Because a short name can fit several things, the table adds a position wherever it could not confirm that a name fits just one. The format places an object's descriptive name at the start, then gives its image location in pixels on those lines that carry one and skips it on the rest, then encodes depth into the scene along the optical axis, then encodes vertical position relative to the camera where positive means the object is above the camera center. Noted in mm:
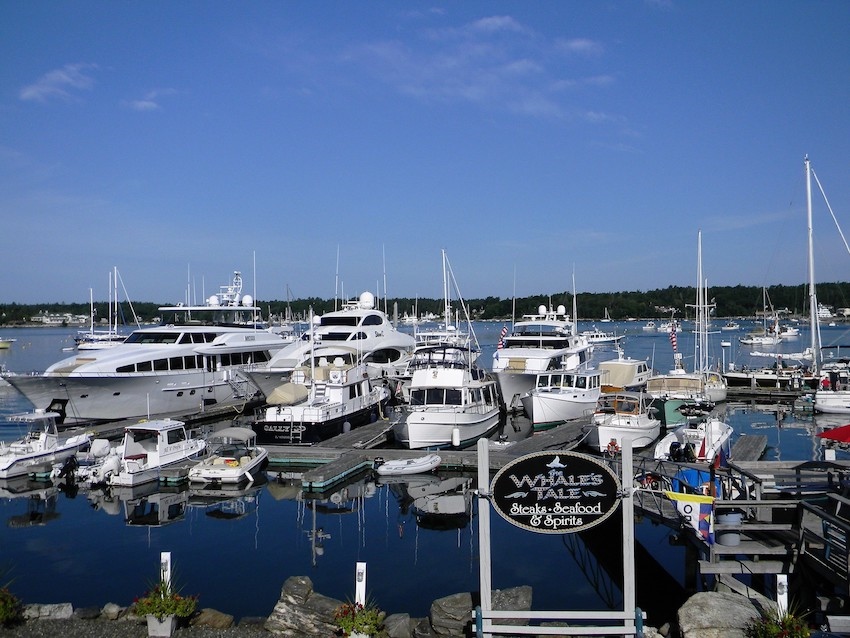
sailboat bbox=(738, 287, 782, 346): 96881 -3793
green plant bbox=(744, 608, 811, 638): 8359 -3832
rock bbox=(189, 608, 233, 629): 10266 -4494
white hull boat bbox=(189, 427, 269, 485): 22391 -4781
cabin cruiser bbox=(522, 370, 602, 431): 31000 -3767
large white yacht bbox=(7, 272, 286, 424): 32938 -2794
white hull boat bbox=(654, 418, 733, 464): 21641 -4176
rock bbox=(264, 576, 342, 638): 9969 -4331
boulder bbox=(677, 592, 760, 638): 9039 -4053
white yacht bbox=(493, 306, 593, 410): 36219 -2112
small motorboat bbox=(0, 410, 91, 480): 23125 -4499
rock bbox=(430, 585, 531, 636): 9766 -4212
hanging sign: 8672 -2230
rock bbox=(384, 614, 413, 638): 9727 -4385
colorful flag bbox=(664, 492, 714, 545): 11008 -3185
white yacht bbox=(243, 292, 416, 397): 37562 -1690
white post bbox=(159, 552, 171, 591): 10431 -3843
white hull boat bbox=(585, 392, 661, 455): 25328 -4100
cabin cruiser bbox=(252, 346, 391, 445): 27547 -3807
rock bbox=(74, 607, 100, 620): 10562 -4510
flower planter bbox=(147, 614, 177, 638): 9773 -4339
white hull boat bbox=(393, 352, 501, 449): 26484 -3778
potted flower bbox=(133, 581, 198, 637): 9758 -4118
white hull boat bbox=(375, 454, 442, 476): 23062 -5008
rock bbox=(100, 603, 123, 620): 10547 -4477
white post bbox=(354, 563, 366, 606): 9812 -3827
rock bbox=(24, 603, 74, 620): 10570 -4491
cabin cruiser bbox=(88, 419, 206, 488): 22047 -4567
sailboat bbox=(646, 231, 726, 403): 37469 -4150
